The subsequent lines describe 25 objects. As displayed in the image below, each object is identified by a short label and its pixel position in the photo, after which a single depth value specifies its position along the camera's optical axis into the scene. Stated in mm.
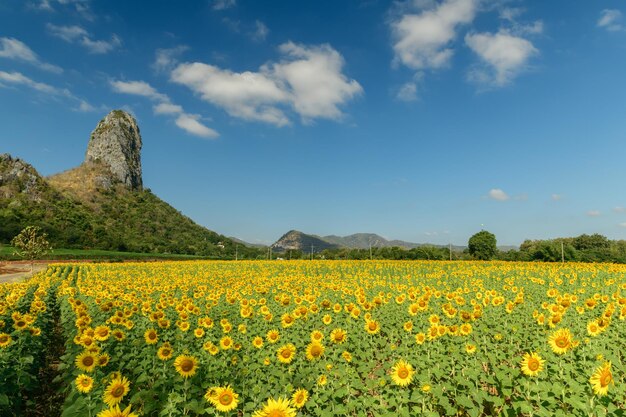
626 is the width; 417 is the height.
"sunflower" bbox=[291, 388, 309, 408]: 4135
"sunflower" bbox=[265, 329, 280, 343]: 6582
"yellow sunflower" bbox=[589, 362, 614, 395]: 3807
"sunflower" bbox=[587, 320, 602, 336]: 6004
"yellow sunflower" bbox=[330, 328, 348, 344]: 5984
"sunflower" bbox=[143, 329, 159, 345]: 6203
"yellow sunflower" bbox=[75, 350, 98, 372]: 4805
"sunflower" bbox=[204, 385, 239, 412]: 3814
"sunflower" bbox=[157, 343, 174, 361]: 5375
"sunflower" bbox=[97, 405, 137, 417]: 3053
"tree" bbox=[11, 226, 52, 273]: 39388
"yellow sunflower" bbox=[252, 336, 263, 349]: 6670
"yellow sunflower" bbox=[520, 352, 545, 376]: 4598
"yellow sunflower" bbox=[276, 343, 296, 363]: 5579
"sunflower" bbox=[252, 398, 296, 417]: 3070
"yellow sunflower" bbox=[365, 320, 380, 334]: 6957
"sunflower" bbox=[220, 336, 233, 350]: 6026
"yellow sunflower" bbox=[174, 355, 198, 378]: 4723
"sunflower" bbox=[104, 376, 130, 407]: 3867
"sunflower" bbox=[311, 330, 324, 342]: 6562
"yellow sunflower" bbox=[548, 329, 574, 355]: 5164
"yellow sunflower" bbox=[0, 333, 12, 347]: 6211
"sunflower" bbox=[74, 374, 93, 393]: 4387
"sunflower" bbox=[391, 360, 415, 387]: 4820
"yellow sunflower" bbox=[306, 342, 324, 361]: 5445
